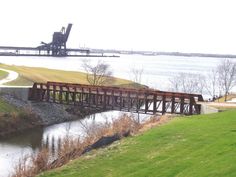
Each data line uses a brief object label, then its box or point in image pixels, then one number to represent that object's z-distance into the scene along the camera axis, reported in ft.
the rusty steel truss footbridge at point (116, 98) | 115.85
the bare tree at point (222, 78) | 265.13
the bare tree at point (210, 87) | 257.55
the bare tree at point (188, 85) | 258.30
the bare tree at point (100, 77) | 230.44
